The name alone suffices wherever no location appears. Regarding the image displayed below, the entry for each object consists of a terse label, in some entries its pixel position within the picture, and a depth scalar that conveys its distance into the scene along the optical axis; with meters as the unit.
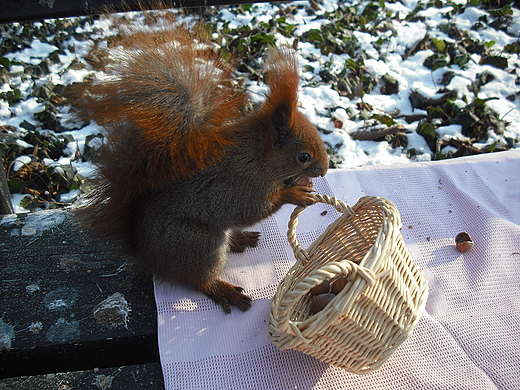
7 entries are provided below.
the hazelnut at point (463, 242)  0.36
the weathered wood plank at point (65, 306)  0.29
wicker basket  0.23
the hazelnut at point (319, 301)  0.28
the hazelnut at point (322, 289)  0.29
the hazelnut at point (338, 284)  0.29
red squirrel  0.26
